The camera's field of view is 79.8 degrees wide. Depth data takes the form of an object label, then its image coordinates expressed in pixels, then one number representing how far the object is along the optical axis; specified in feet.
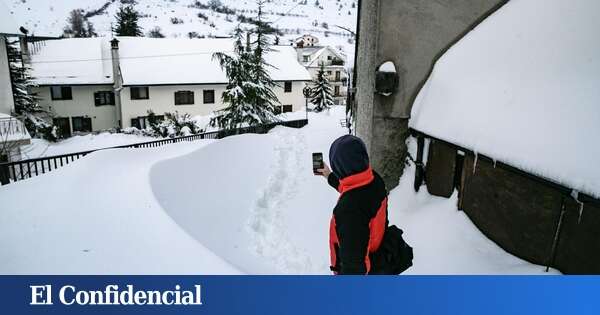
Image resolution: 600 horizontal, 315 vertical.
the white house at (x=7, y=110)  45.47
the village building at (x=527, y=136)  11.38
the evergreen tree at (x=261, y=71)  73.61
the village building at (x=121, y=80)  92.02
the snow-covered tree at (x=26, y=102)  73.41
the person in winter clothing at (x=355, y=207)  8.37
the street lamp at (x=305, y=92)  120.97
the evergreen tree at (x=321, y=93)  142.00
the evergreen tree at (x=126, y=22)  140.56
